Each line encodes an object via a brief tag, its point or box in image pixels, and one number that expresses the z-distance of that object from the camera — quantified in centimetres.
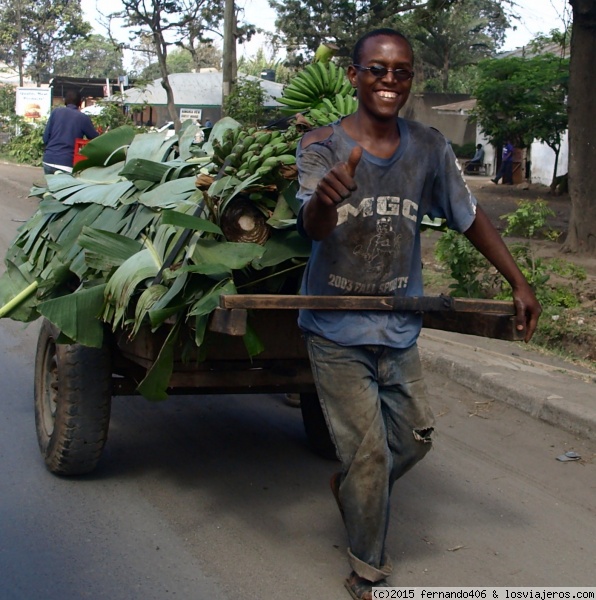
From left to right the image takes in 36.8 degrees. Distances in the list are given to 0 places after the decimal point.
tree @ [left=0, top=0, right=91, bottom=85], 4684
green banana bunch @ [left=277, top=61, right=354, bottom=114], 416
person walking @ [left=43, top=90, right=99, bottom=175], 1105
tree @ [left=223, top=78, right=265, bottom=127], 1849
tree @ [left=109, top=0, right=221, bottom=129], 2961
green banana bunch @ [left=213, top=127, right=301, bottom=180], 349
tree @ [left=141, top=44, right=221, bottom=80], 6156
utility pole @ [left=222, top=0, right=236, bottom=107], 1868
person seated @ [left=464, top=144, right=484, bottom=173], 3092
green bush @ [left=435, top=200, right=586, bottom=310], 765
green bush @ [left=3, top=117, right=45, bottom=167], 3163
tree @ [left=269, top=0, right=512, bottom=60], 2742
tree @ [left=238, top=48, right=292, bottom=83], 4008
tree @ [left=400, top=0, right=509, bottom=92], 4119
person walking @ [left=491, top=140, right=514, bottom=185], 2452
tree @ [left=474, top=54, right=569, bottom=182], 1836
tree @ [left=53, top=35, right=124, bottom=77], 6356
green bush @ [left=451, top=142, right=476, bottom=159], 3438
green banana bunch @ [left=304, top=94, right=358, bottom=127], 380
